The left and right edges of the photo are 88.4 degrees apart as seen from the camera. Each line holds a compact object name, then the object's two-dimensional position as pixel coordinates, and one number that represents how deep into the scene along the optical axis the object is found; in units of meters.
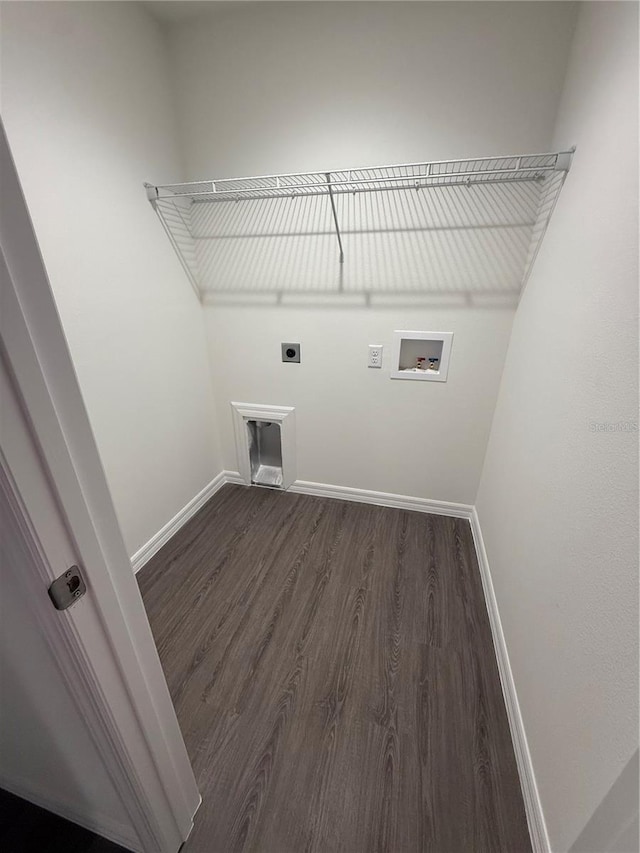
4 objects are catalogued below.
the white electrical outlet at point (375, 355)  1.92
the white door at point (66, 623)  0.42
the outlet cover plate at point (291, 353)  2.05
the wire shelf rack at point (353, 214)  1.50
